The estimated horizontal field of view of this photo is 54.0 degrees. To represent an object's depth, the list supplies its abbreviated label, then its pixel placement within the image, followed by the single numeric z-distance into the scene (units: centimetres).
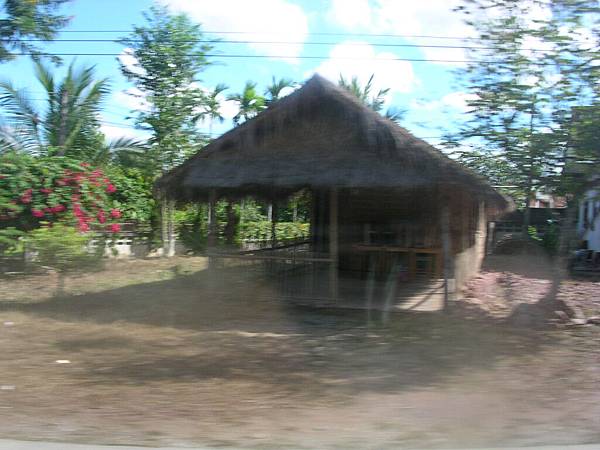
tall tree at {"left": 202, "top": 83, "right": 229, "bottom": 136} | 1967
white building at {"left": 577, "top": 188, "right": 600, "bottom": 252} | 2285
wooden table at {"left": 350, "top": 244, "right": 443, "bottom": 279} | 1309
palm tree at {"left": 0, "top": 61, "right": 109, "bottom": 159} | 1560
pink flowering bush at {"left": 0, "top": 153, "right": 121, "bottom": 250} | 1286
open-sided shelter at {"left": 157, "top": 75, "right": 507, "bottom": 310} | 1057
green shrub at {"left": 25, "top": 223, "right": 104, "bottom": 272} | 1126
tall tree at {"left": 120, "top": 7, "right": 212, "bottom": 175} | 1838
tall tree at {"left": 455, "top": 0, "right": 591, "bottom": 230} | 939
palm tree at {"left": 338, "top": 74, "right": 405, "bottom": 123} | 2823
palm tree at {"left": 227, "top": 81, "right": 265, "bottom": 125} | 3023
